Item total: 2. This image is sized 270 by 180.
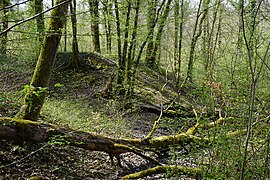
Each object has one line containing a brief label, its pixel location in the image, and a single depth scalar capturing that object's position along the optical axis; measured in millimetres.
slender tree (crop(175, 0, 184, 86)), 10458
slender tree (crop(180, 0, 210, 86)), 10500
